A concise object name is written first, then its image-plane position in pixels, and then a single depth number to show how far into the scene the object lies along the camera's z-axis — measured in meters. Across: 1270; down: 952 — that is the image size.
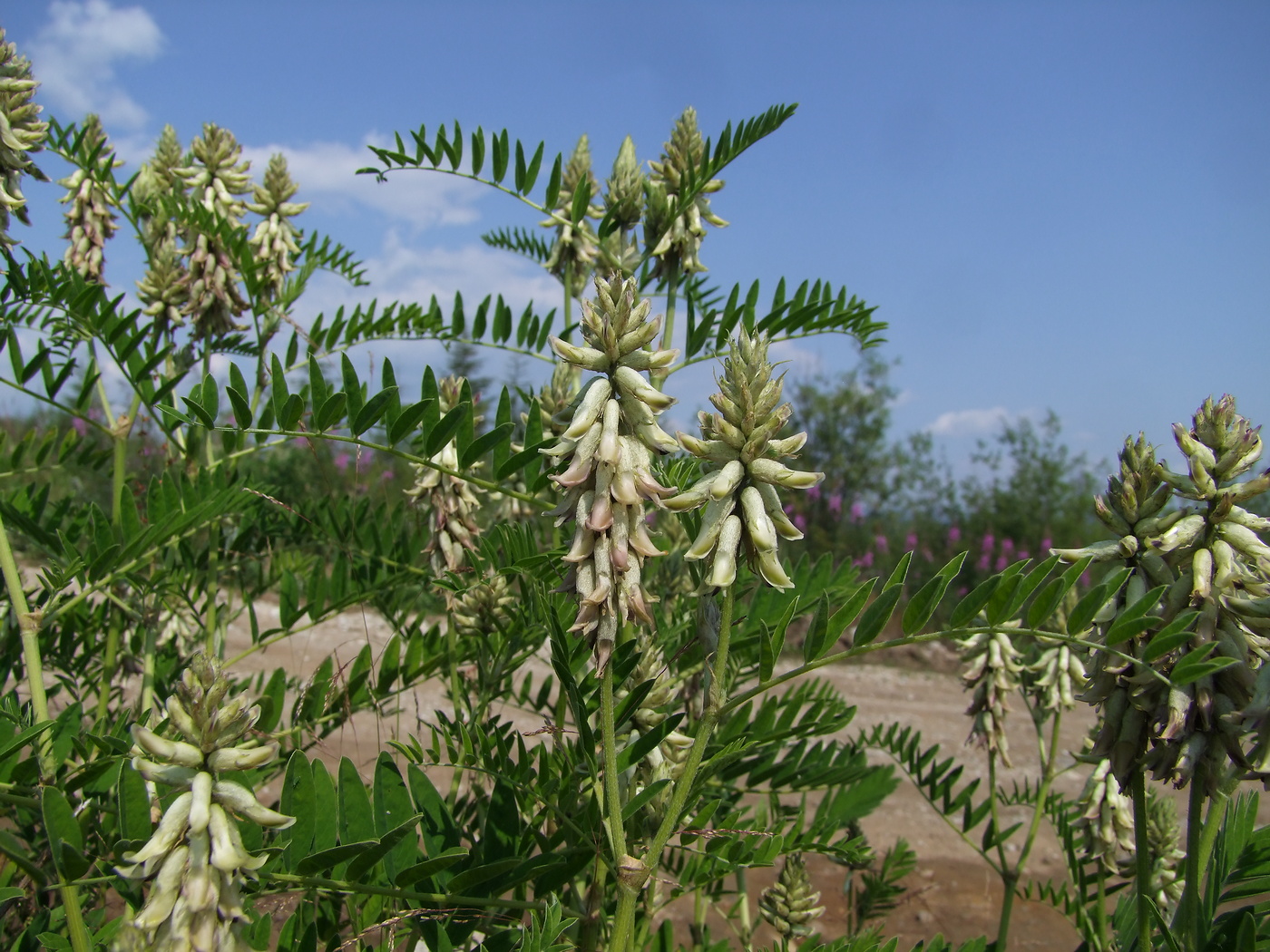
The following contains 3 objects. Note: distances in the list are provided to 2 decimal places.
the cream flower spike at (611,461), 0.31
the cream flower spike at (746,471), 0.31
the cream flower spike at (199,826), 0.28
